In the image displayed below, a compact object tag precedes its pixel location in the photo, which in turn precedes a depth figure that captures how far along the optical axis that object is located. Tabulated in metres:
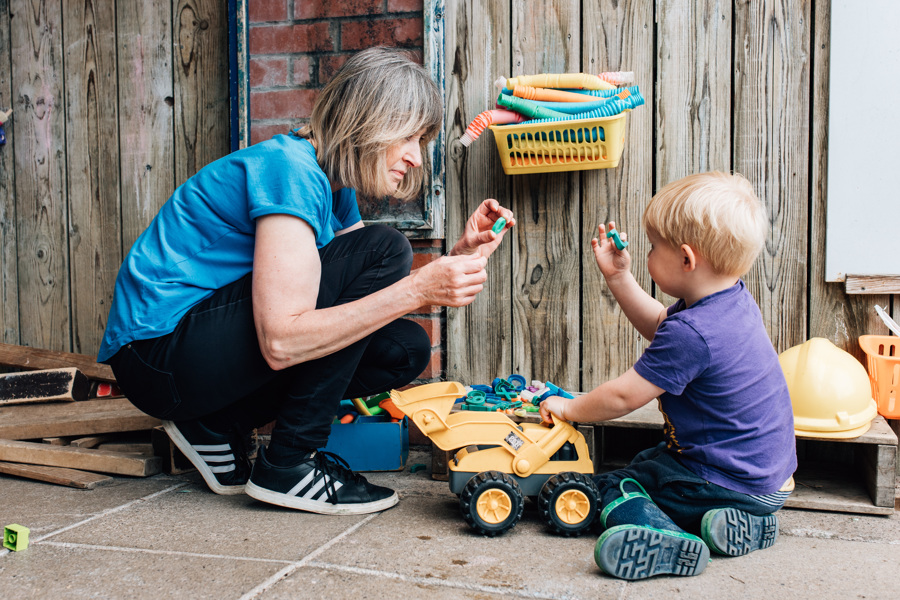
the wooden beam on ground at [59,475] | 2.02
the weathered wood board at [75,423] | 2.30
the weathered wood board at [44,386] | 2.56
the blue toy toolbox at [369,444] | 2.22
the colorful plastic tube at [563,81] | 2.20
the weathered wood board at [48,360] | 2.70
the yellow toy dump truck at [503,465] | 1.61
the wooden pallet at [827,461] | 1.80
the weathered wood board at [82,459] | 2.12
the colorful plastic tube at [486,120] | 2.21
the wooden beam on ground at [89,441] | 2.30
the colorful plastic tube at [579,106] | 2.16
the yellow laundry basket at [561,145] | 2.13
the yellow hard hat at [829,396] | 1.83
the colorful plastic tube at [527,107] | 2.18
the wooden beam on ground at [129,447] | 2.30
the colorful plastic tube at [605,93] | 2.20
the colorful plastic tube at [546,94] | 2.18
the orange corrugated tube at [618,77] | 2.28
